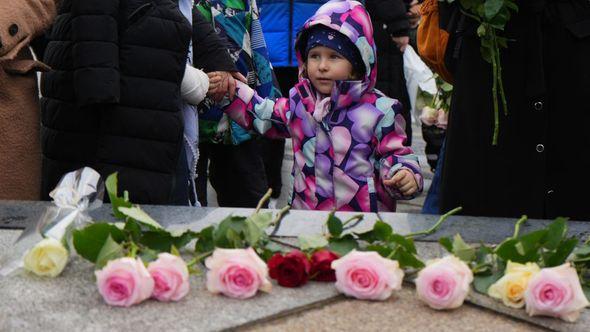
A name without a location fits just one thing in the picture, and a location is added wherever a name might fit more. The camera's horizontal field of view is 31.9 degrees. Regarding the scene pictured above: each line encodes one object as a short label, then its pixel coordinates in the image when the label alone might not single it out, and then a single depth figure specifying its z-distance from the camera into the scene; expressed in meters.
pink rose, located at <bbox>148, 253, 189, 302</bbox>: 2.01
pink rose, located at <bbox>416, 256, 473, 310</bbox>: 1.99
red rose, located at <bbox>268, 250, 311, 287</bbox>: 2.12
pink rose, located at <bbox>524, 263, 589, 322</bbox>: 1.96
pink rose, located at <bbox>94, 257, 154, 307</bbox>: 1.96
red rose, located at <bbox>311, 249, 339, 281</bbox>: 2.17
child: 3.64
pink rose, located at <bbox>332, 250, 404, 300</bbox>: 2.04
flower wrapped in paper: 2.17
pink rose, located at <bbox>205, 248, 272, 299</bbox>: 2.03
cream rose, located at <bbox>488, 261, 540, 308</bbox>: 2.06
